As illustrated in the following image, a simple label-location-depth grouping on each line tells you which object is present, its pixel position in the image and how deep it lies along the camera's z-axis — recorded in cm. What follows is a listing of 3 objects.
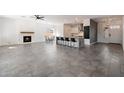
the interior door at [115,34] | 838
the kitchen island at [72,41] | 619
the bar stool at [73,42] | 625
